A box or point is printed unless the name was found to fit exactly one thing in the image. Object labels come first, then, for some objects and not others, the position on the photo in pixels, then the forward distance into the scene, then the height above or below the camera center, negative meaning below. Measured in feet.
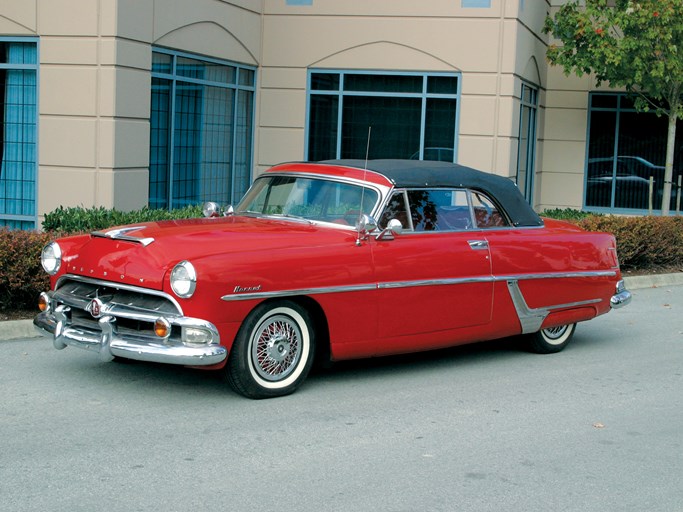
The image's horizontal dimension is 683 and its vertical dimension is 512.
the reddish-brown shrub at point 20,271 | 29.32 -3.39
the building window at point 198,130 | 45.32 +1.36
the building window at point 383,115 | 54.95 +2.76
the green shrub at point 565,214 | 56.37 -2.22
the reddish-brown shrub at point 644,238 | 45.11 -2.63
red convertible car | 21.44 -2.54
